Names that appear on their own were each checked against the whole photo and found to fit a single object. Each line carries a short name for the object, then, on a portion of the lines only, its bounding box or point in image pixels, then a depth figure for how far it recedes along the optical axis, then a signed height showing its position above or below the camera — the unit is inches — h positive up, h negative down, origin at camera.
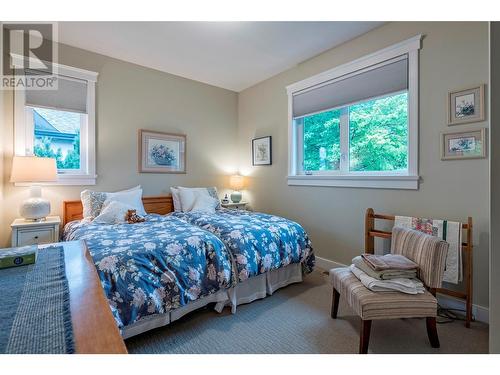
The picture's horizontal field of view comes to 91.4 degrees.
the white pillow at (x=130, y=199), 112.4 -6.2
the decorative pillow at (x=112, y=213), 100.7 -11.7
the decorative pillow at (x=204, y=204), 129.8 -10.0
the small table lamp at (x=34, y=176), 92.4 +3.7
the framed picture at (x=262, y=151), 149.1 +21.9
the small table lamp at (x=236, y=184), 163.0 +0.7
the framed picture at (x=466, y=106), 74.9 +25.5
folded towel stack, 61.6 -23.7
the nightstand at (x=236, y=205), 157.1 -12.9
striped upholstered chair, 58.9 -27.6
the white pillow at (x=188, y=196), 133.2 -5.8
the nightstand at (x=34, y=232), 90.0 -17.6
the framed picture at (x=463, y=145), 75.2 +13.2
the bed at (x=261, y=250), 84.7 -24.4
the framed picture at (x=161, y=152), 135.1 +19.4
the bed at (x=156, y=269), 59.0 -23.0
